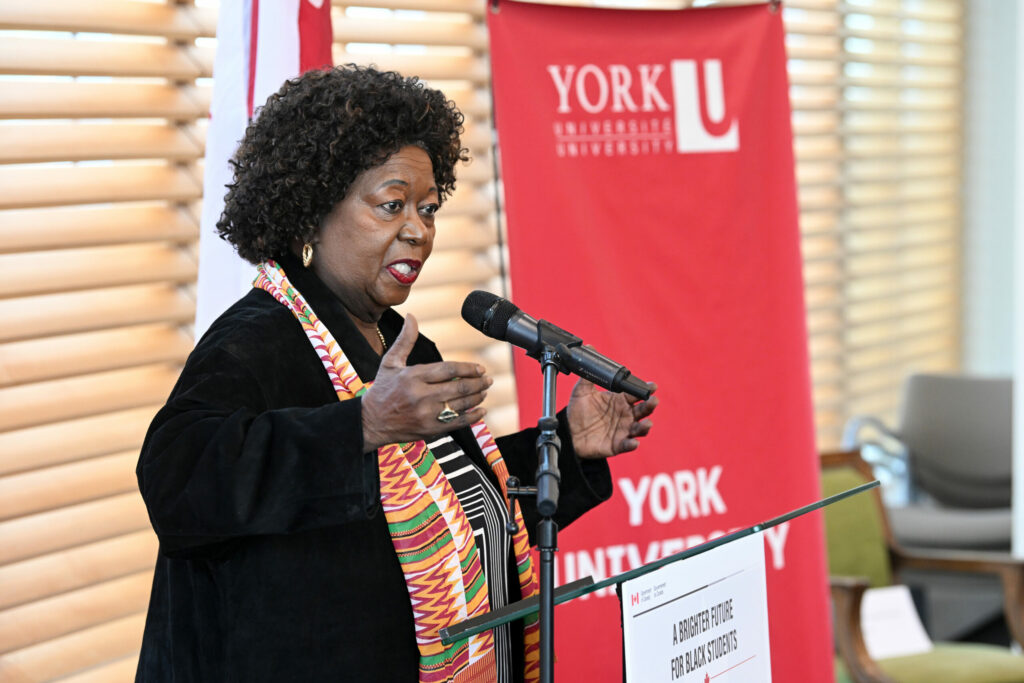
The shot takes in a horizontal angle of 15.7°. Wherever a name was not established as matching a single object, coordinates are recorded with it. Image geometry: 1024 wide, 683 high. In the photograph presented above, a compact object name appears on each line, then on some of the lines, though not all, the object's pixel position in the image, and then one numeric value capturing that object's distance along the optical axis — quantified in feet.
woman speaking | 16.37
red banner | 20.37
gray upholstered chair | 34.15
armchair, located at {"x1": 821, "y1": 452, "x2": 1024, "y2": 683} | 21.84
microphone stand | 16.13
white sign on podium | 15.97
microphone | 16.54
